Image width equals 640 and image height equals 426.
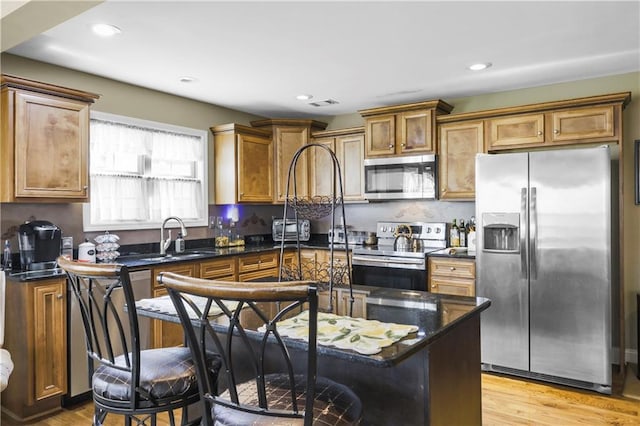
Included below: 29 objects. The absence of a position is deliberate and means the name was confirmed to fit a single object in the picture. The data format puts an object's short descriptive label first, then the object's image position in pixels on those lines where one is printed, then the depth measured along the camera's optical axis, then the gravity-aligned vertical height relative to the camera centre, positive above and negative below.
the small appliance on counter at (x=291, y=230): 5.39 -0.20
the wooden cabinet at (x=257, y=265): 4.39 -0.52
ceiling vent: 4.72 +1.19
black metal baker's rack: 2.04 +0.01
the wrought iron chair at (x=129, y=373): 1.59 -0.59
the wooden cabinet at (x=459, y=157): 4.17 +0.52
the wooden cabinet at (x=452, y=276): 3.84 -0.55
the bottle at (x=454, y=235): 4.53 -0.22
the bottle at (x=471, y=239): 4.15 -0.25
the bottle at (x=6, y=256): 3.15 -0.29
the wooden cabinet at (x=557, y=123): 3.56 +0.75
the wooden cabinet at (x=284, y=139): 5.09 +0.85
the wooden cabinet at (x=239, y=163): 4.76 +0.55
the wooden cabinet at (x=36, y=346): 2.81 -0.83
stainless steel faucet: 4.07 -0.23
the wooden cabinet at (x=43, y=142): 2.97 +0.50
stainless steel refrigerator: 3.21 -0.39
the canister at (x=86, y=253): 3.46 -0.29
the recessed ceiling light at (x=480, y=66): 3.55 +1.17
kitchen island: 1.56 -0.60
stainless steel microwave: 4.39 +0.36
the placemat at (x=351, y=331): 1.41 -0.41
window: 3.86 +0.38
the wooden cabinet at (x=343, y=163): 4.95 +0.57
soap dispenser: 4.36 -0.30
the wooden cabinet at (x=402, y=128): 4.35 +0.85
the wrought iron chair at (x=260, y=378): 1.17 -0.48
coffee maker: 3.11 -0.21
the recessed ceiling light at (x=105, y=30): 2.74 +1.14
